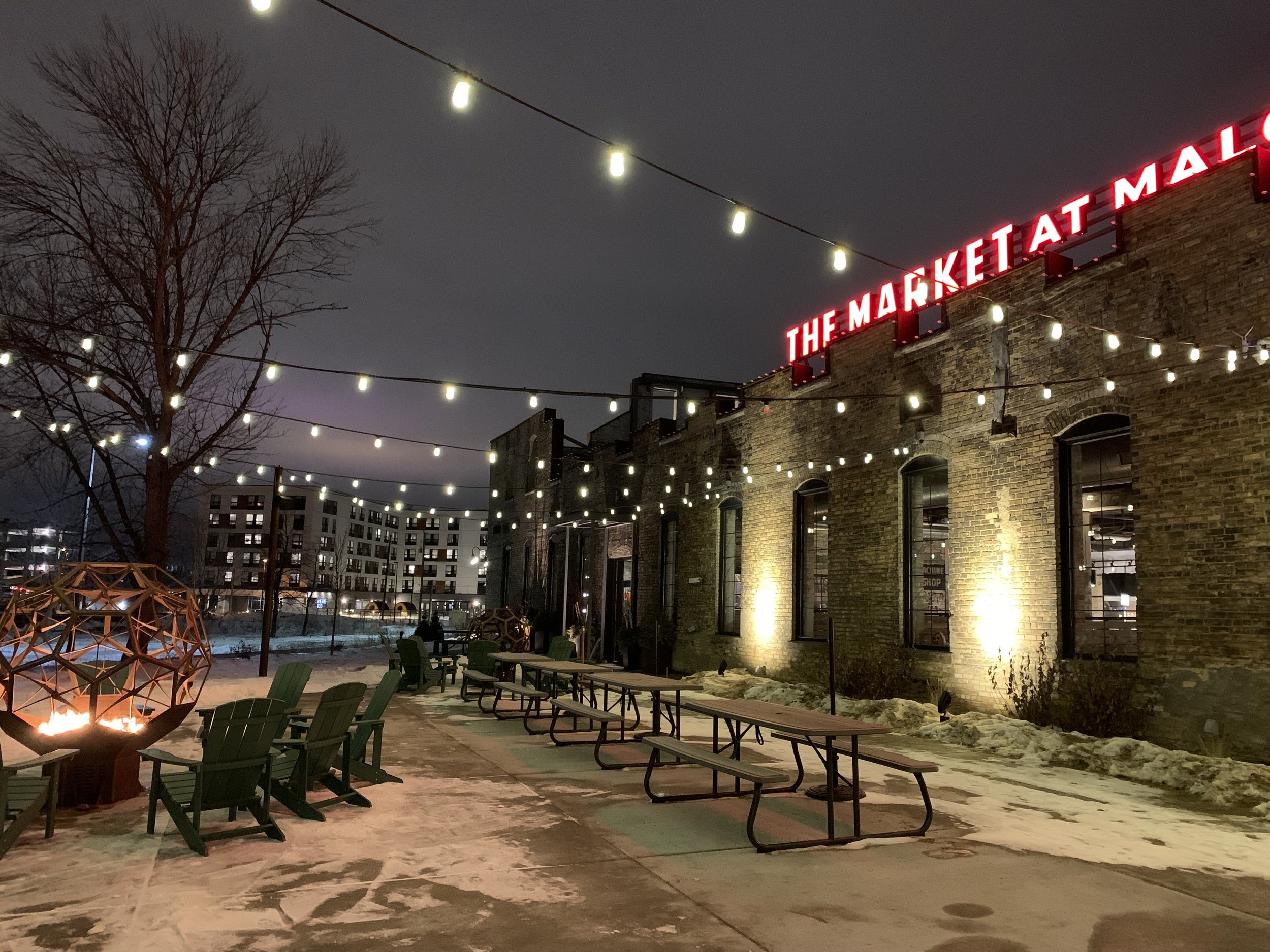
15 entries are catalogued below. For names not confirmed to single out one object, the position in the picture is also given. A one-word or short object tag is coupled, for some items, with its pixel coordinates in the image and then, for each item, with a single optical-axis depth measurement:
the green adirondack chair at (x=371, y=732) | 6.82
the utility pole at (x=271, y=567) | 16.25
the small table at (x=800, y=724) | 5.49
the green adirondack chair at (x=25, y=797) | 4.63
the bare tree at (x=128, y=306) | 14.40
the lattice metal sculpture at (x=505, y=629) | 20.08
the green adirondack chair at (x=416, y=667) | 13.77
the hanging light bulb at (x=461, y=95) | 5.94
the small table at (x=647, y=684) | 8.24
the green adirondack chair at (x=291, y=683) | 7.73
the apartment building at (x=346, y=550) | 94.06
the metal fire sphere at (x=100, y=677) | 5.99
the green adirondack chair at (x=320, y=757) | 5.86
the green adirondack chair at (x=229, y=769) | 5.12
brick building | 8.55
